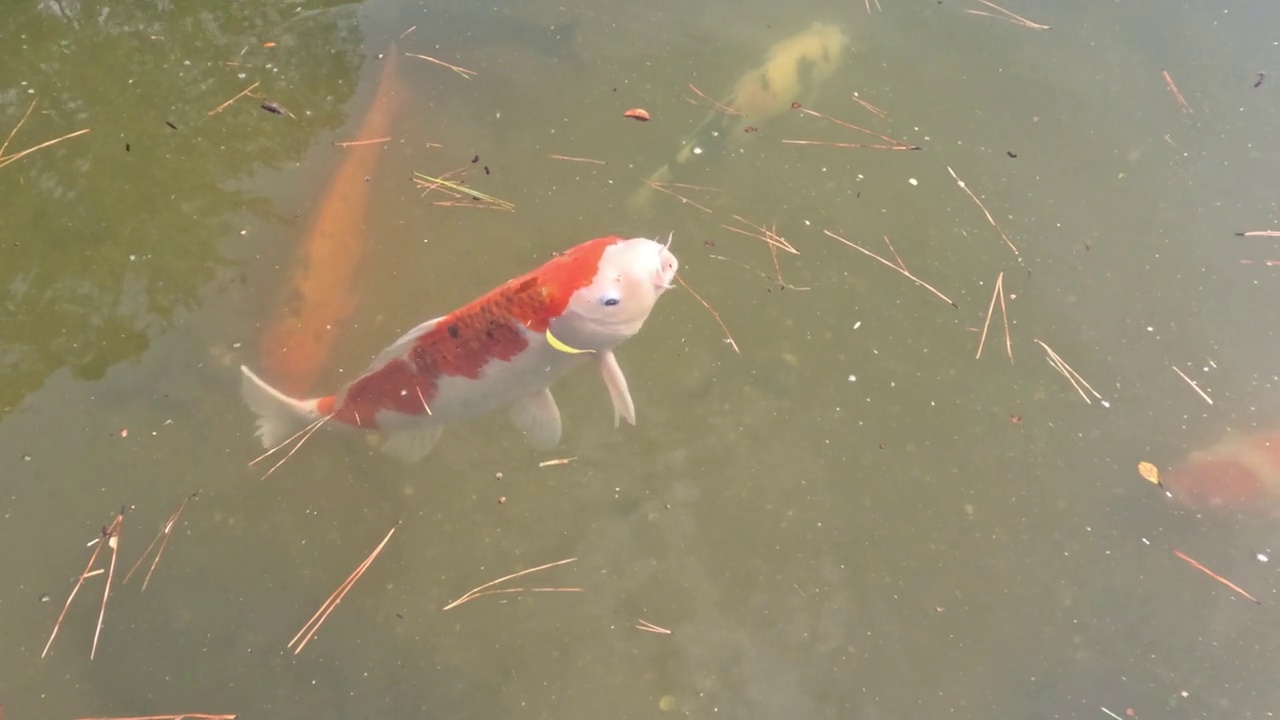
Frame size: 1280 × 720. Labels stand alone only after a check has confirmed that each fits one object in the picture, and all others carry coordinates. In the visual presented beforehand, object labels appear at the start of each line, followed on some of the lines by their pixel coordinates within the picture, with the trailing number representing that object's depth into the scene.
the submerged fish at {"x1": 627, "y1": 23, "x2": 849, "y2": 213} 2.99
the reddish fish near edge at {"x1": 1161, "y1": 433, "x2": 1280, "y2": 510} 2.51
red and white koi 2.13
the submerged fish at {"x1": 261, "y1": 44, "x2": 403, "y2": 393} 2.66
